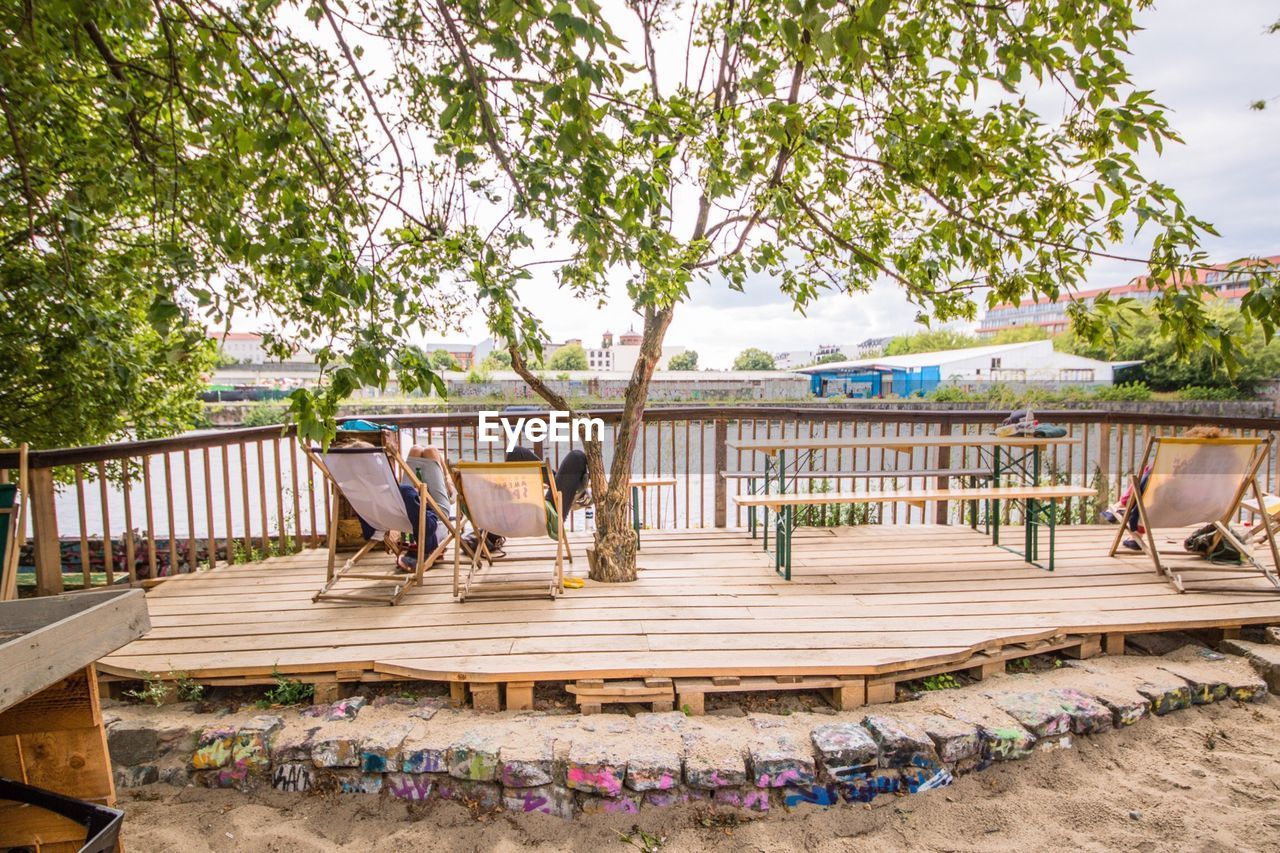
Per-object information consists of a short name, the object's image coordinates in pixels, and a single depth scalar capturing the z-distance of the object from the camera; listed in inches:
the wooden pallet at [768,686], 99.7
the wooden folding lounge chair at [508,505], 134.1
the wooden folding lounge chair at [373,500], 134.0
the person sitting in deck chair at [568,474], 164.1
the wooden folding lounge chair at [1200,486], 134.9
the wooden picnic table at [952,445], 160.2
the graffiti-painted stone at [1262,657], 110.0
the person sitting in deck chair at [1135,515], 143.6
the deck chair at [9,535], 105.6
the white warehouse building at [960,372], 856.3
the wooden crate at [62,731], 51.4
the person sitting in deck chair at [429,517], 153.6
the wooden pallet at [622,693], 99.3
